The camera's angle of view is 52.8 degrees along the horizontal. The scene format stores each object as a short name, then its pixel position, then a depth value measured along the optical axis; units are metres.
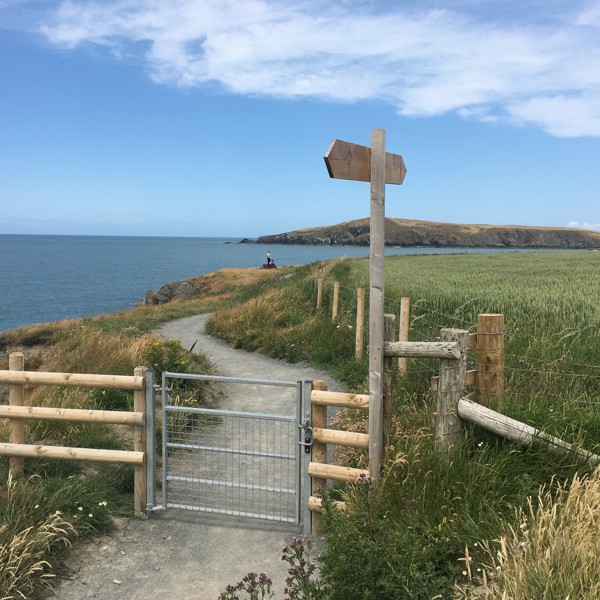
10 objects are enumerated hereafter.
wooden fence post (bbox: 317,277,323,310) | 17.16
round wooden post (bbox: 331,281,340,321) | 15.16
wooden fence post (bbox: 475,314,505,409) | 5.82
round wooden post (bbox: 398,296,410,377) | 10.06
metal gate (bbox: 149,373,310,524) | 5.78
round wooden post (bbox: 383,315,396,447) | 5.37
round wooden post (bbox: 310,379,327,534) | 5.66
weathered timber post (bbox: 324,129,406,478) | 4.82
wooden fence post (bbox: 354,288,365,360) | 12.04
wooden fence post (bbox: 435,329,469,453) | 5.26
